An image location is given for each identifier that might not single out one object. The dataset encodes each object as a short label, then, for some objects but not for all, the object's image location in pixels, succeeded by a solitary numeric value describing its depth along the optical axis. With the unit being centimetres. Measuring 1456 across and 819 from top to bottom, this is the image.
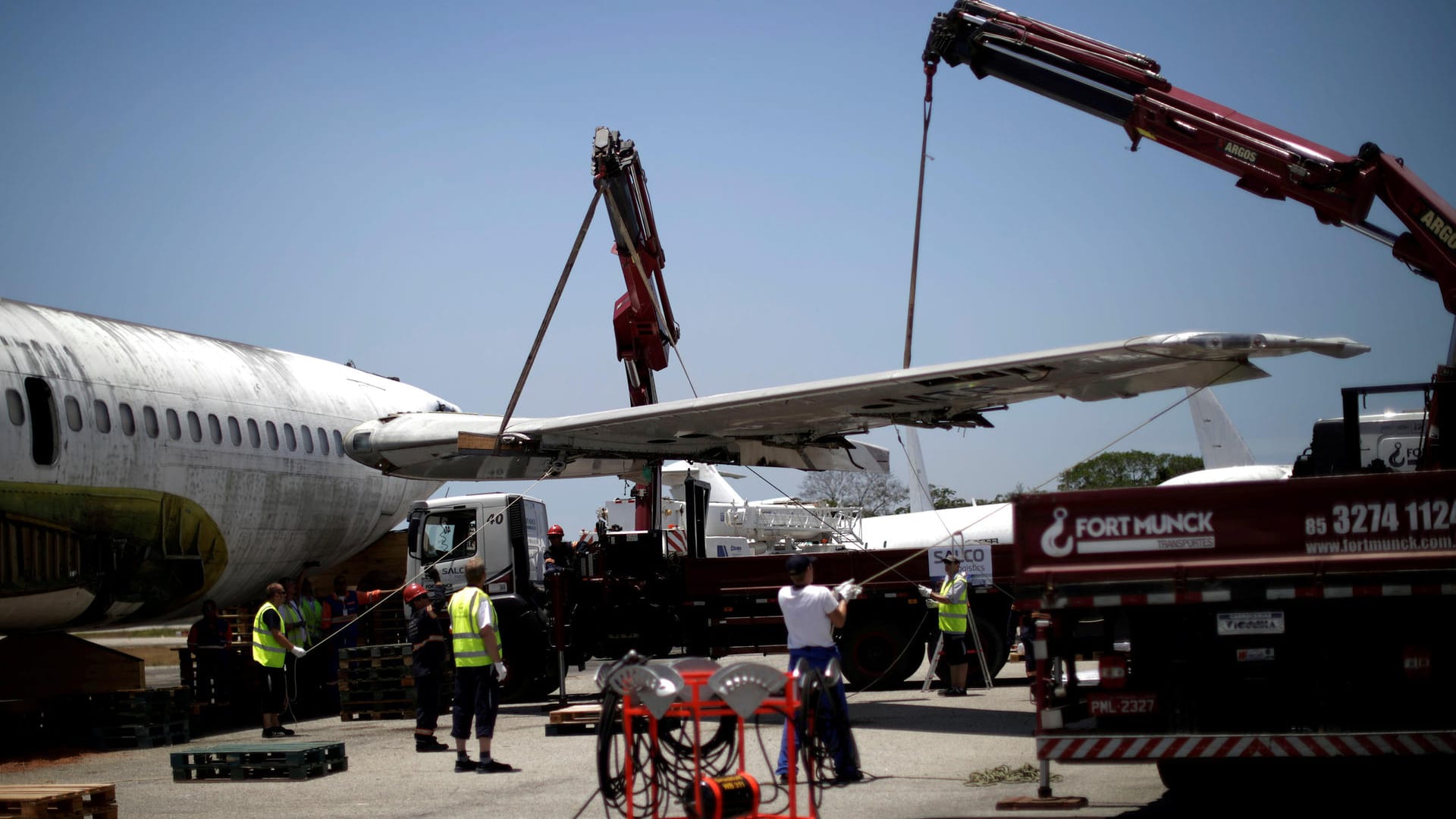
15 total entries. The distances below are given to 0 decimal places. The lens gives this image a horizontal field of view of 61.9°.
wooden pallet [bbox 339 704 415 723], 1619
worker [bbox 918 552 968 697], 1502
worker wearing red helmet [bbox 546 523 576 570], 1736
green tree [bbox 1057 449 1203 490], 6731
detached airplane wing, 1174
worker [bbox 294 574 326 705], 1705
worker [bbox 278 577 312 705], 1498
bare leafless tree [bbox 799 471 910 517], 7650
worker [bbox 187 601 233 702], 1595
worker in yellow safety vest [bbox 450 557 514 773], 1096
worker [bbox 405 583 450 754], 1243
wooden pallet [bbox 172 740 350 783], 1106
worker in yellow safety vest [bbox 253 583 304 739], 1423
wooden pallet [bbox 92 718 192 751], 1402
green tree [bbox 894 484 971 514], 7614
